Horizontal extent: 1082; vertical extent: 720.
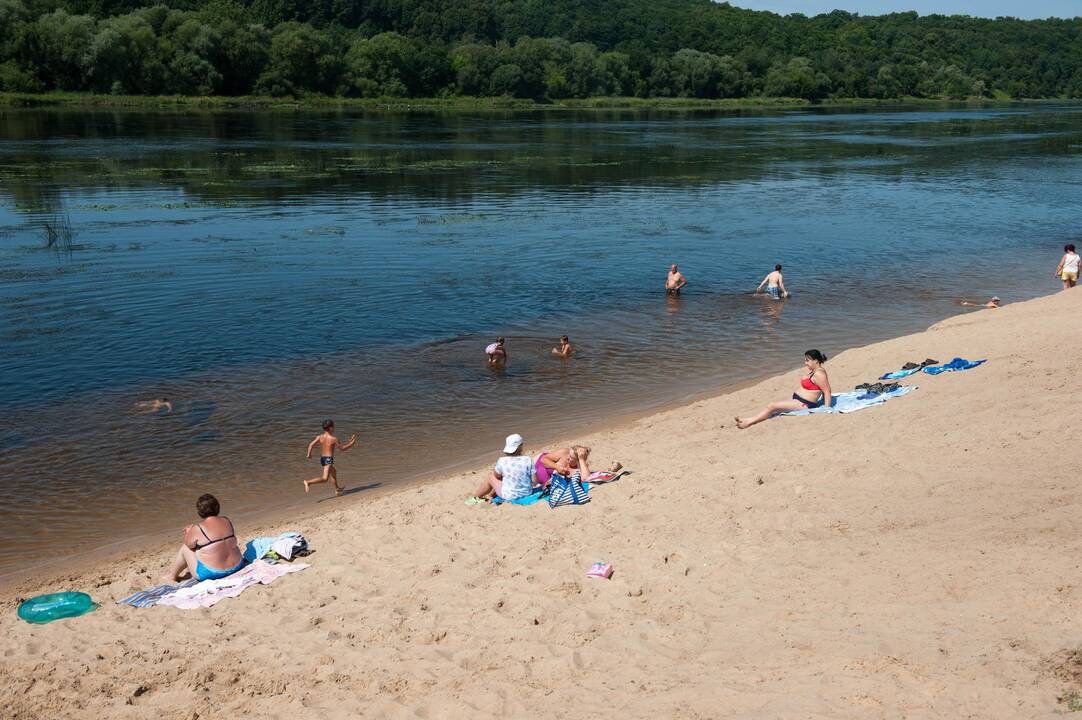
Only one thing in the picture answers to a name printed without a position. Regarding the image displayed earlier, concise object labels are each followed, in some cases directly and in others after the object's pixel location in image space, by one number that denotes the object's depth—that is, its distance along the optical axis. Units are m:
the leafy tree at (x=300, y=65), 113.44
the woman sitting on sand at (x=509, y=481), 12.88
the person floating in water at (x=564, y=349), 21.81
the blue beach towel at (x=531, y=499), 12.76
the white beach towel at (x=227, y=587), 10.41
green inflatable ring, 10.09
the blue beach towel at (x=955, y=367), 16.42
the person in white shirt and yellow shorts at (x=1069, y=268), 26.64
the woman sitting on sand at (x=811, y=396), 15.17
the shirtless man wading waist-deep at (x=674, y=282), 28.09
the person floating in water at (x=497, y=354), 21.09
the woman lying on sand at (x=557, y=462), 13.09
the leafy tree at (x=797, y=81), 163.38
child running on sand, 14.62
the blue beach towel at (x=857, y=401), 14.99
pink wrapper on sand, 10.07
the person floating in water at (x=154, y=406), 18.12
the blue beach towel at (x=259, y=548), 11.50
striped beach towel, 10.44
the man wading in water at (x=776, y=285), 27.38
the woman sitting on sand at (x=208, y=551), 10.99
